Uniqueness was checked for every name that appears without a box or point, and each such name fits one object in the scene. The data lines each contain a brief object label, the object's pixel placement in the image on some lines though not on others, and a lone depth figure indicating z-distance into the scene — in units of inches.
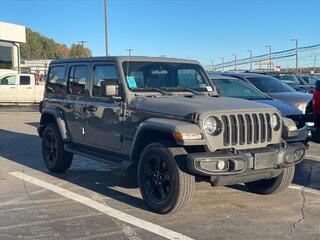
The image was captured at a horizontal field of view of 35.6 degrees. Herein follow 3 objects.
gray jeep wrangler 218.1
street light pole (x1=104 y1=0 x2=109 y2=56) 1388.0
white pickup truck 1026.1
